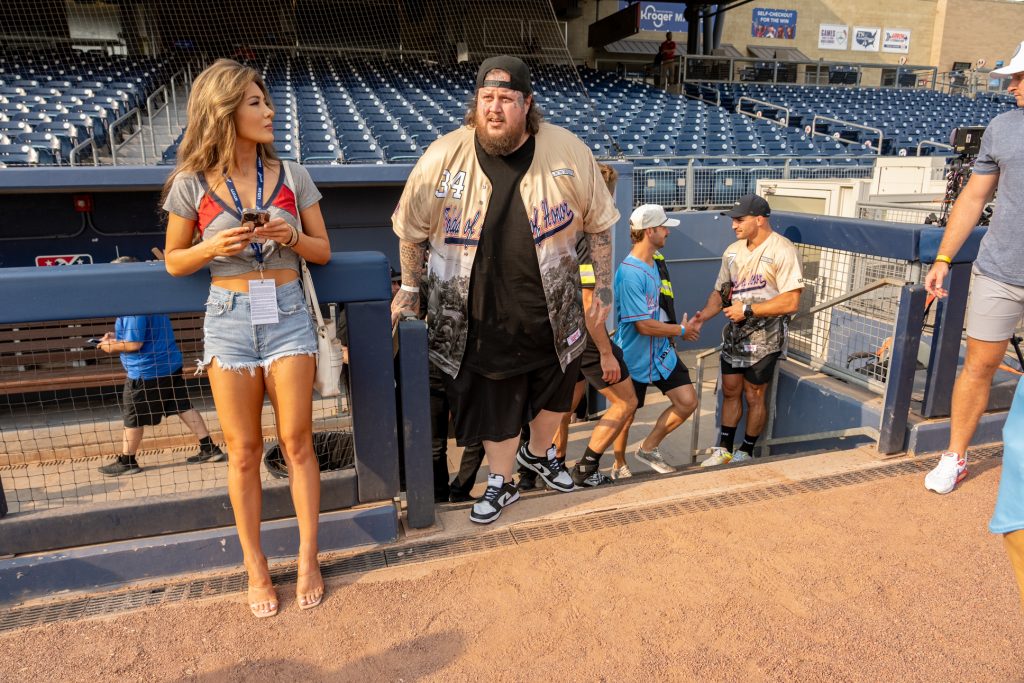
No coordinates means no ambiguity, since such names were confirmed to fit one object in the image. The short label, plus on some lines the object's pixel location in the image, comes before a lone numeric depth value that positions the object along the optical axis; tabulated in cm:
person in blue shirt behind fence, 434
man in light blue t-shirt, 428
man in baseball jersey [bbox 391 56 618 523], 257
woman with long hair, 211
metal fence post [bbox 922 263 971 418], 338
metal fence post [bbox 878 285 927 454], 326
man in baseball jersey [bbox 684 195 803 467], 436
